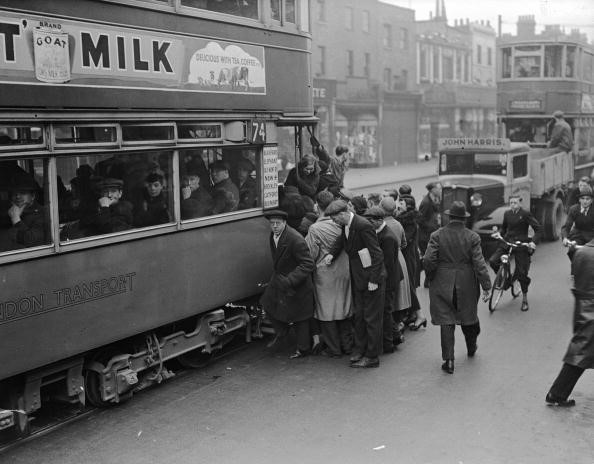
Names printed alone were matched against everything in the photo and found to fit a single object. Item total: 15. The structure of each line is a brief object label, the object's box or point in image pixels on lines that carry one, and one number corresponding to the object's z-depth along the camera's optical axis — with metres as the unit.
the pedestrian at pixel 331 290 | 8.66
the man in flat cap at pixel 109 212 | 6.68
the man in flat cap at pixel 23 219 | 5.96
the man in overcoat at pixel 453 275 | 8.08
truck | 14.82
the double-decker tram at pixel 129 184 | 5.98
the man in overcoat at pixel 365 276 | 8.20
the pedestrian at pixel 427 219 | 12.45
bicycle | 11.01
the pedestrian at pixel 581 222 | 11.05
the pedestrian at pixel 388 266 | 8.53
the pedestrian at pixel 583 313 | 6.53
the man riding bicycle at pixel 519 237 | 11.05
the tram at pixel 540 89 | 22.36
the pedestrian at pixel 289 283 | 8.38
